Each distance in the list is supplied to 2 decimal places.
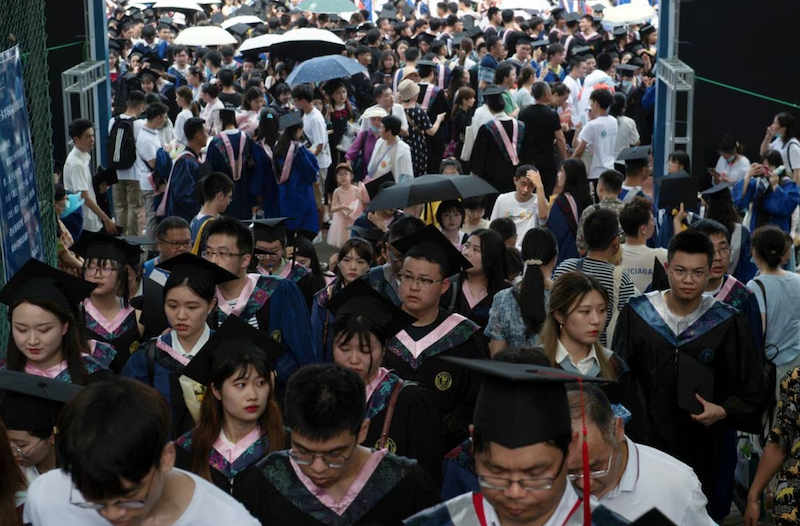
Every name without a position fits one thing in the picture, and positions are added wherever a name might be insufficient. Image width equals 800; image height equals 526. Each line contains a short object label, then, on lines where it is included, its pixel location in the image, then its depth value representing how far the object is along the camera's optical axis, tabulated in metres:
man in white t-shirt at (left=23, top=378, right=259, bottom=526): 2.96
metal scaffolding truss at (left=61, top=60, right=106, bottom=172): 12.26
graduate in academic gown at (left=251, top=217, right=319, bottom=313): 7.55
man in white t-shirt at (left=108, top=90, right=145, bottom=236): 13.09
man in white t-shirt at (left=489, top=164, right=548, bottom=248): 9.41
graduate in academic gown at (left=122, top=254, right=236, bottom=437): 5.47
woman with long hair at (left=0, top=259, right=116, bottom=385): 5.29
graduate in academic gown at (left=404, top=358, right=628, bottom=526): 3.05
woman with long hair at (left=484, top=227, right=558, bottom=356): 6.03
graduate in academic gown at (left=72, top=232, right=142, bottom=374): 6.50
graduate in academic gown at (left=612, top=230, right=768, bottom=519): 5.80
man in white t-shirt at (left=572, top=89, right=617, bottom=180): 13.23
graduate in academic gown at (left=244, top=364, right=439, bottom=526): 3.64
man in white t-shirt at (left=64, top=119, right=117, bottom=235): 11.24
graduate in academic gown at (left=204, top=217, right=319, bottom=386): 6.39
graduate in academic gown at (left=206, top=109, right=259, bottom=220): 12.39
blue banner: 5.84
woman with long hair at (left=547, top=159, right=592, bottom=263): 9.06
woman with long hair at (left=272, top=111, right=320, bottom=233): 12.65
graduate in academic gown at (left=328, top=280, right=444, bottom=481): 4.79
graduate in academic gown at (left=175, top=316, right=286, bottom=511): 4.50
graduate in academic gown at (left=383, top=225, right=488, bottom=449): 5.61
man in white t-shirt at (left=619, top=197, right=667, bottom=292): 7.33
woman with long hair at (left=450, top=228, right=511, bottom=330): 6.79
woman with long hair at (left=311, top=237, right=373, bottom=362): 6.76
